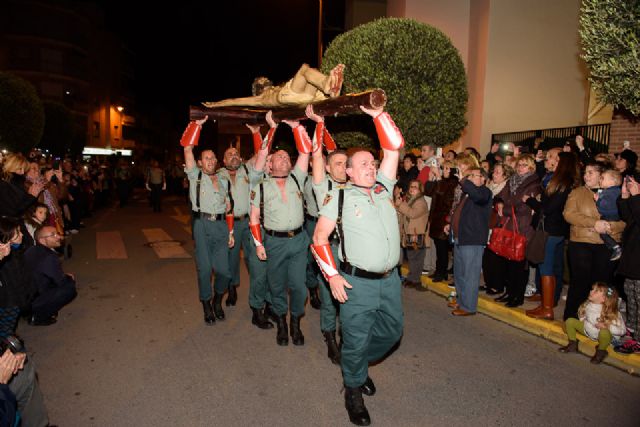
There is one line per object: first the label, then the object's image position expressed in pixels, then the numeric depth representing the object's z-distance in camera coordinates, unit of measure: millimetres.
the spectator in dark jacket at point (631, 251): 4801
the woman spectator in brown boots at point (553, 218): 6002
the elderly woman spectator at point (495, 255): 7148
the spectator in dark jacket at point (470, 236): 6234
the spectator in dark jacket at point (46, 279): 6089
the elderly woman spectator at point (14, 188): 6848
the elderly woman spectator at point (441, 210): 7691
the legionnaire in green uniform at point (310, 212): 6613
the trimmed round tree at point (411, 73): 8953
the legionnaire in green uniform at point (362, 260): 3828
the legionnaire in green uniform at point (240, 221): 6066
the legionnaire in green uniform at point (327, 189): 5035
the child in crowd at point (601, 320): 5008
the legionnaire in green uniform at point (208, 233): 6234
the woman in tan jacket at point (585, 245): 5547
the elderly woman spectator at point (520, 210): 6543
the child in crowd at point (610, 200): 5398
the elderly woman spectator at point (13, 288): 4820
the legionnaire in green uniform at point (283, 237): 5523
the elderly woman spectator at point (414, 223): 7750
